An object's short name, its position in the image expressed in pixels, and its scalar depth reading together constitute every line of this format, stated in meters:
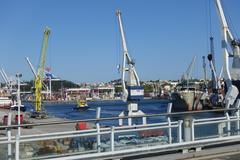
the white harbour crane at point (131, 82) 22.35
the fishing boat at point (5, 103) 81.42
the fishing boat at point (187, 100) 91.02
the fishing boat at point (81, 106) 87.14
